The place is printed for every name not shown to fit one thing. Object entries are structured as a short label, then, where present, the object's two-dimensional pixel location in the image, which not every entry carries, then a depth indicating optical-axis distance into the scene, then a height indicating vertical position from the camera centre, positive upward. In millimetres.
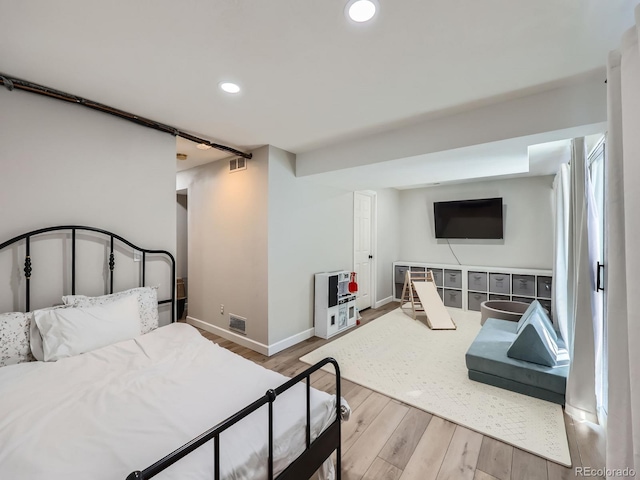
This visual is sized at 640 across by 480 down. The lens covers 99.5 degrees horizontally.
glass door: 1993 -552
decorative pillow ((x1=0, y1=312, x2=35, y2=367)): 1621 -580
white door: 4809 -18
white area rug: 1938 -1335
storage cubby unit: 4371 -716
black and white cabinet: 3738 -869
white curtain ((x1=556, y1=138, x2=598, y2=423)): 2006 -630
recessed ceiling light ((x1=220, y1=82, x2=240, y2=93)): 1962 +1156
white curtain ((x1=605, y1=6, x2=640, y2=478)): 873 -41
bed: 987 -763
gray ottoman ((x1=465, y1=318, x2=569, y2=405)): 2244 -1129
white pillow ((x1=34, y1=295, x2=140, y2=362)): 1693 -561
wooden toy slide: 4129 -989
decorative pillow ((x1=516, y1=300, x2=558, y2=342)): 2691 -761
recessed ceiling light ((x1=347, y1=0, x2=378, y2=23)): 1275 +1134
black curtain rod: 1832 +1098
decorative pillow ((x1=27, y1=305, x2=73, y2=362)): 1701 -617
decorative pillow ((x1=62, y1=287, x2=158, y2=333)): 1998 -436
